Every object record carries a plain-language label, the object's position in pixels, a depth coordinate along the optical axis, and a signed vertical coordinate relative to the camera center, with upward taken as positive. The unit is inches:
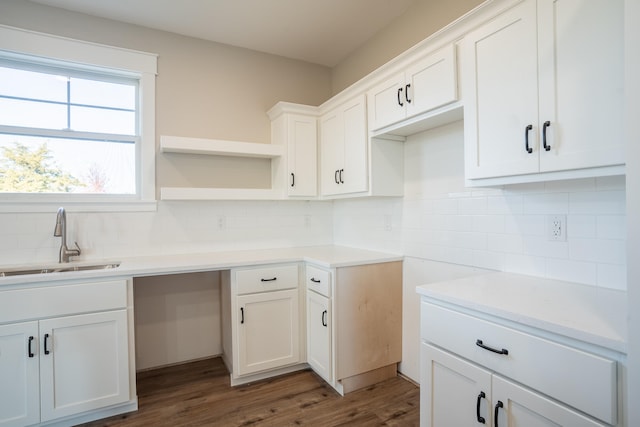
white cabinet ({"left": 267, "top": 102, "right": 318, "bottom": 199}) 116.6 +22.8
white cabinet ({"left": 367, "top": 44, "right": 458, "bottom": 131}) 70.8 +29.2
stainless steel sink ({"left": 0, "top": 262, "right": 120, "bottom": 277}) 86.8 -14.2
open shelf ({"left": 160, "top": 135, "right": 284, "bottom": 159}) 103.0 +21.8
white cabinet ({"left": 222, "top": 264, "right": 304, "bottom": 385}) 95.1 -31.5
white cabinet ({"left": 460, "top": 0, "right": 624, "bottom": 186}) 47.0 +19.2
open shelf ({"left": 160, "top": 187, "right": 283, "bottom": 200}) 103.7 +6.8
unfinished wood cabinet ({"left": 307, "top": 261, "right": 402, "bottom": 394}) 90.3 -31.2
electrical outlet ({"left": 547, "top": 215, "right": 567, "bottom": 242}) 63.3 -3.3
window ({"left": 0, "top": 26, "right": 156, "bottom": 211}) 94.7 +27.9
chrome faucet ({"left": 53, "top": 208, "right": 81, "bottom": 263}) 90.4 -5.0
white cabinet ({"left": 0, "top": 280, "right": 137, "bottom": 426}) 73.2 -31.4
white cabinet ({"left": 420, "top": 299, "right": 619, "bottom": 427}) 40.1 -23.2
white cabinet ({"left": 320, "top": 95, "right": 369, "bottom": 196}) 98.4 +20.5
